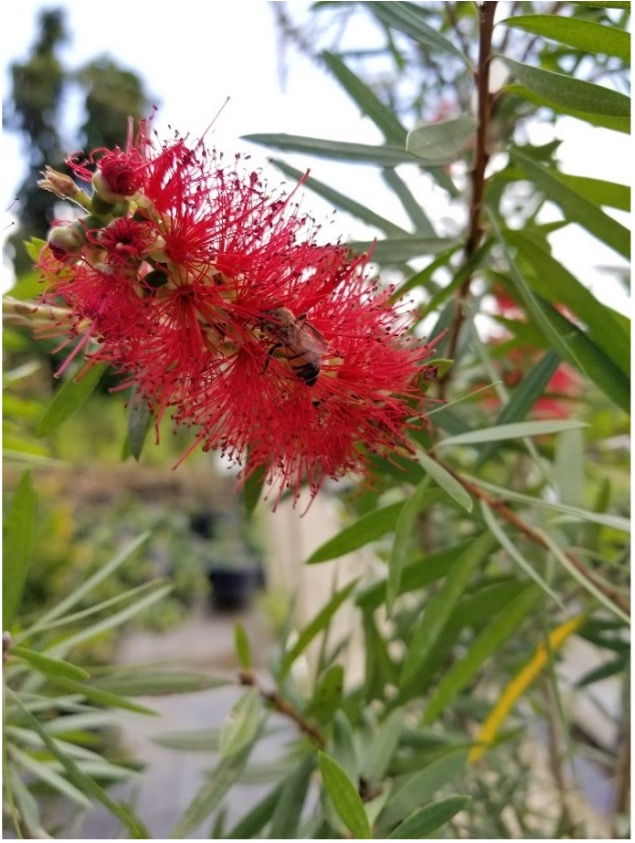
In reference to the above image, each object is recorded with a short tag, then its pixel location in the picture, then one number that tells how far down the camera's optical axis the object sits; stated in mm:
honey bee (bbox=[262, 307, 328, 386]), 107
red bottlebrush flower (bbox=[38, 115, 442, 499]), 108
